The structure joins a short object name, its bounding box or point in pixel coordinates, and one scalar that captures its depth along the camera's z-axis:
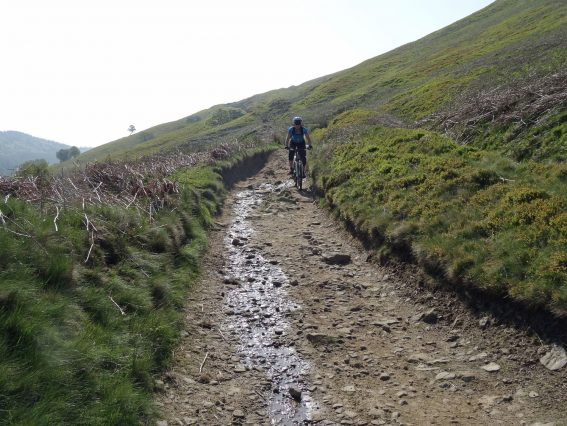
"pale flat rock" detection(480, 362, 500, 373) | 6.64
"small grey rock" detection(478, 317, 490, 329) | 7.59
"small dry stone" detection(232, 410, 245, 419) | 6.09
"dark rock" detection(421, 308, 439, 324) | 8.39
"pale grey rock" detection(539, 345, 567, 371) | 6.18
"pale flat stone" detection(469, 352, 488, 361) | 7.00
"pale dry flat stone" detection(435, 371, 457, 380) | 6.69
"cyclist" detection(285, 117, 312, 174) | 20.98
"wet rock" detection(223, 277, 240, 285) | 10.86
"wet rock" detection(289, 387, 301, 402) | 6.48
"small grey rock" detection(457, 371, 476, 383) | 6.57
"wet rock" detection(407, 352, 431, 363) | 7.25
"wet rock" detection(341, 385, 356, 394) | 6.58
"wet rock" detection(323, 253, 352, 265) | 11.84
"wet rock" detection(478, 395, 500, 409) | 5.96
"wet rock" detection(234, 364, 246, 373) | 7.19
